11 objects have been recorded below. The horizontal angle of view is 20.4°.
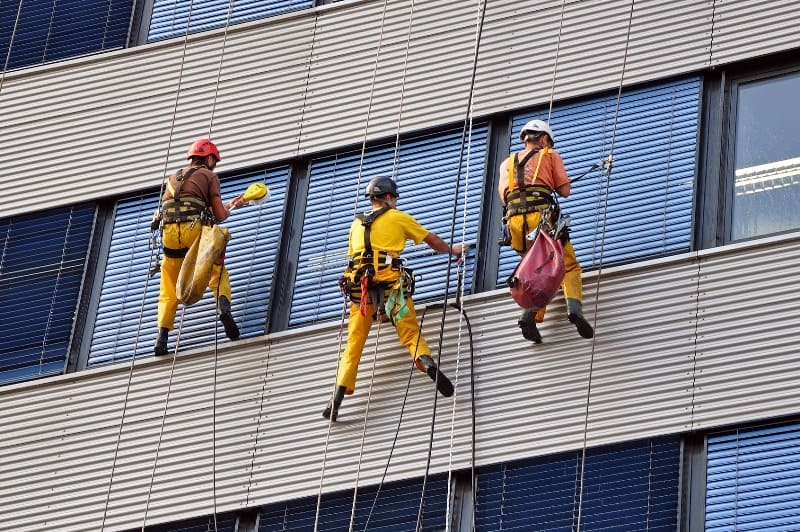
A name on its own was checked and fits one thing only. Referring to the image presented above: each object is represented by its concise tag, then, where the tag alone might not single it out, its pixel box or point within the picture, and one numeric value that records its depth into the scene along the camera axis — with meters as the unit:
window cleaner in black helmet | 16.92
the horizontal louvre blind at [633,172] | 17.05
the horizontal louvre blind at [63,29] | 20.45
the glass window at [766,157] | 16.81
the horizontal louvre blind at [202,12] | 19.81
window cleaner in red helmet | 18.05
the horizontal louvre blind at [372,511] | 16.45
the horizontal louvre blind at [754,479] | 15.32
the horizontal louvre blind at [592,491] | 15.77
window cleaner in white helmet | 16.64
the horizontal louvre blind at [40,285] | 18.92
